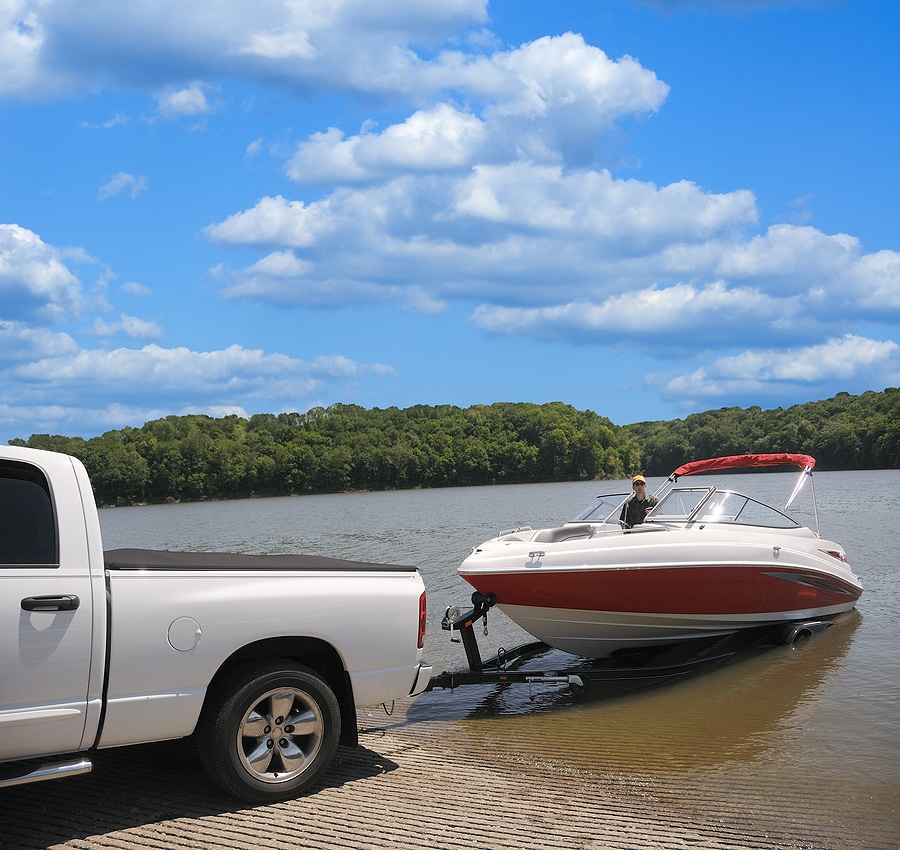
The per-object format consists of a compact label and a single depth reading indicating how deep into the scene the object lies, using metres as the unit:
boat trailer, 8.27
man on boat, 11.15
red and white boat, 9.24
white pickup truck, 4.29
